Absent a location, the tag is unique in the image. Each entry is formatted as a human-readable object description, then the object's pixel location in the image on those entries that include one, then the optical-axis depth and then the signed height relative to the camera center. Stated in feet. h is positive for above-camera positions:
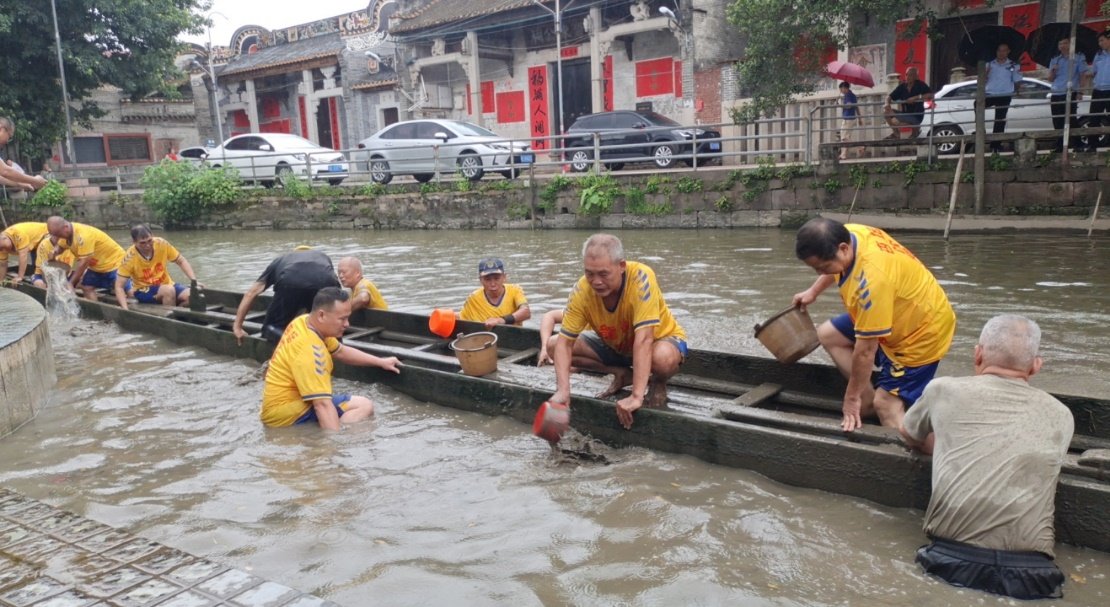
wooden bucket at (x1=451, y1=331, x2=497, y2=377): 19.62 -3.96
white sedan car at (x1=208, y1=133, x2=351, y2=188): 75.25 +3.27
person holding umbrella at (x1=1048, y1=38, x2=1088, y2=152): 43.39 +4.39
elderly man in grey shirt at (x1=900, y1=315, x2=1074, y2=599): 11.02 -4.19
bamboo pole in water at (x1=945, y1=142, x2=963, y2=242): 43.14 -1.56
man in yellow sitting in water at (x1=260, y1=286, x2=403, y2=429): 18.70 -4.17
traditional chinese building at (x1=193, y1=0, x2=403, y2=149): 98.43 +14.15
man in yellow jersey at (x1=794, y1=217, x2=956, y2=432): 14.11 -2.49
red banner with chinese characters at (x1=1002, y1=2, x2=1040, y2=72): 54.80 +9.52
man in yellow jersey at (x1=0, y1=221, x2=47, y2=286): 36.78 -1.67
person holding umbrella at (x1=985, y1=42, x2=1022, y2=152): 43.96 +4.39
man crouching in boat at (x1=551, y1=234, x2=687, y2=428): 15.60 -2.93
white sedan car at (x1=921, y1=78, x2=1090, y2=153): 43.96 +2.84
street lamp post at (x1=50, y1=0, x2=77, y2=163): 79.11 +12.35
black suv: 56.29 +2.79
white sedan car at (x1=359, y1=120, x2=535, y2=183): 63.93 +2.73
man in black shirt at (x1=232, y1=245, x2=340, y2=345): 24.41 -2.73
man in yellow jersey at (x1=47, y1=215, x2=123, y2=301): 32.89 -2.19
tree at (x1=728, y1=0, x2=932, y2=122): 46.39 +7.91
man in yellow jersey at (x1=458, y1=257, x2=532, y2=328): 23.97 -3.49
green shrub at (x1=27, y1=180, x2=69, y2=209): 83.25 +0.56
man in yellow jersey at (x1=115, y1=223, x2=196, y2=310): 31.86 -2.91
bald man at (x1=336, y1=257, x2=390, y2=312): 27.04 -3.16
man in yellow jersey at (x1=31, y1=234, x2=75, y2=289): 34.09 -2.26
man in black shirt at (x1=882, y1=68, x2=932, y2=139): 45.83 +3.60
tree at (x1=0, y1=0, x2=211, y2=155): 81.30 +15.22
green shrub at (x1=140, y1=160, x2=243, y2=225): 74.02 +0.53
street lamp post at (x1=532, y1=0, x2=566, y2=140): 72.07 +14.16
